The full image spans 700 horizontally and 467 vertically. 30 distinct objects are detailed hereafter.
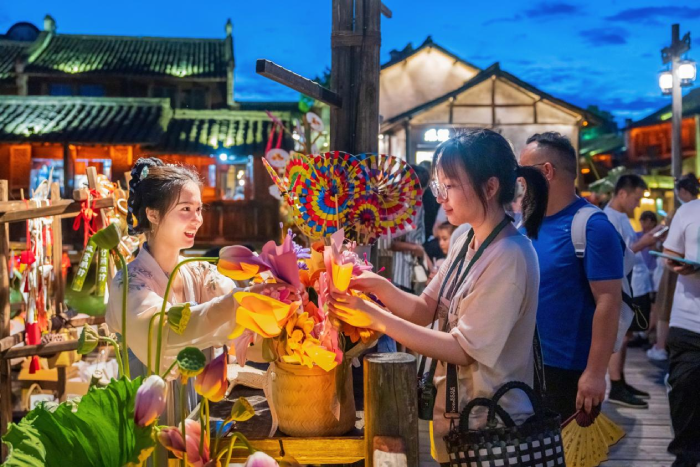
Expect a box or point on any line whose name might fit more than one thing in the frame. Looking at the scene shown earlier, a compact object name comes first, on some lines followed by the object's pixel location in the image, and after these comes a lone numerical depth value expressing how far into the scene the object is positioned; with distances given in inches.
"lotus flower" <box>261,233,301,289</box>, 63.5
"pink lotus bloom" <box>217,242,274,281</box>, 60.6
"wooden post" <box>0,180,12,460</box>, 173.0
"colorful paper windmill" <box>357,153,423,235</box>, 121.3
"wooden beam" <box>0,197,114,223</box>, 165.6
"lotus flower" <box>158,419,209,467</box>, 48.0
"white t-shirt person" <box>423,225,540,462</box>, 72.4
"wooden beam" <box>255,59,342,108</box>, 105.0
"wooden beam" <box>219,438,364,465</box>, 71.9
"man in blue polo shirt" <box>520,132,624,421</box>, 105.6
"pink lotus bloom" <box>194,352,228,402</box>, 46.1
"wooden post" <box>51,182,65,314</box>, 209.9
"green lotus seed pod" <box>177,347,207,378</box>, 44.4
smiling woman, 77.1
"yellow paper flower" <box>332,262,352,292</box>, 67.2
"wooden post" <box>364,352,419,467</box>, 66.0
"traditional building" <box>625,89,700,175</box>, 1070.3
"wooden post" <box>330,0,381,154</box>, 140.5
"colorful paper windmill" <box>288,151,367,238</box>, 113.4
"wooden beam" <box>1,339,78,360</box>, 176.2
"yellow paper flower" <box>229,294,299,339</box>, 63.2
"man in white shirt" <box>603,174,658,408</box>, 246.7
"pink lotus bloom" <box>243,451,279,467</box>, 46.6
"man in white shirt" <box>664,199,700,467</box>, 153.6
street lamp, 438.9
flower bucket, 70.9
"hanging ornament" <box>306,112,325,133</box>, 306.6
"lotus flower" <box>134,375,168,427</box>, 43.8
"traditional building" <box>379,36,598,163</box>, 674.2
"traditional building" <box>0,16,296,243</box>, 665.6
